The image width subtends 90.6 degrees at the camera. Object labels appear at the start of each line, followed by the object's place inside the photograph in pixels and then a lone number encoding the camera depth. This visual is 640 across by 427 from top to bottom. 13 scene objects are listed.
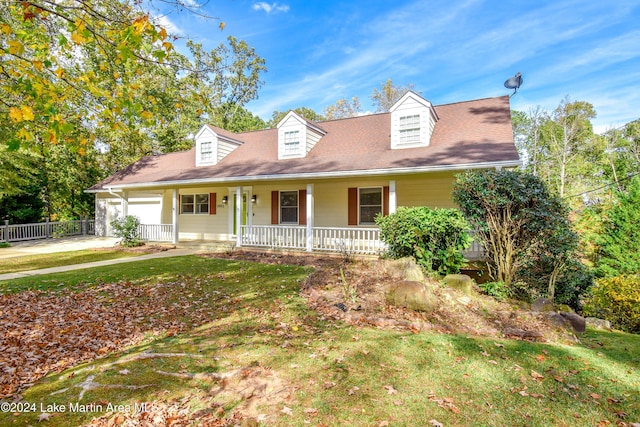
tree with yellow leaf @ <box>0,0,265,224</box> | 3.43
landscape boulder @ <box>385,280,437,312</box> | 5.45
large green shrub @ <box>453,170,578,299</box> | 6.66
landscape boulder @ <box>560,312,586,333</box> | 5.08
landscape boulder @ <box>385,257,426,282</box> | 6.78
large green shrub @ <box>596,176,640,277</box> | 10.65
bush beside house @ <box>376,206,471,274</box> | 7.30
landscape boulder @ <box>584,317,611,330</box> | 5.81
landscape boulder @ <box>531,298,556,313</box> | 5.75
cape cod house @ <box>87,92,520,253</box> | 10.52
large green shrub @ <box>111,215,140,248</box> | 14.09
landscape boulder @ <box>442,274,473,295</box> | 6.50
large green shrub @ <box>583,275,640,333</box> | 6.38
